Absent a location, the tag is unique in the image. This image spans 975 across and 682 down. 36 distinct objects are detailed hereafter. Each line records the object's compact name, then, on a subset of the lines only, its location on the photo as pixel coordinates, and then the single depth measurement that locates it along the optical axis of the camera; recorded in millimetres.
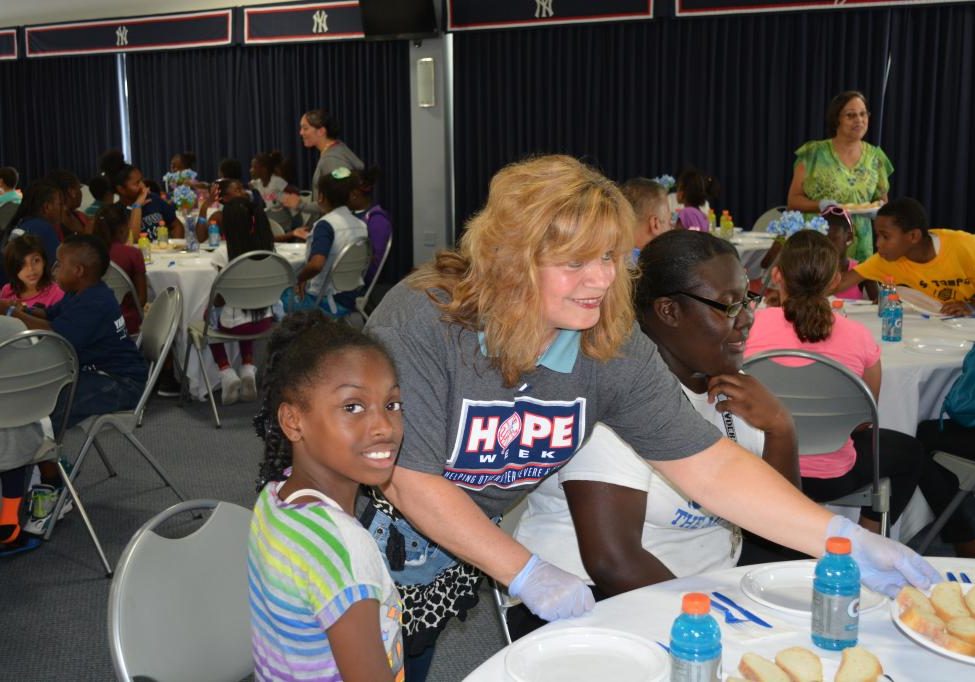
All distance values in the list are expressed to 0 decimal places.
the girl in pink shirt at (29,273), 4363
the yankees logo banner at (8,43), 12156
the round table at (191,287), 5613
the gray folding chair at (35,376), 3137
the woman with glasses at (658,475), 1774
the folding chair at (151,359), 3607
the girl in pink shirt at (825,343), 2967
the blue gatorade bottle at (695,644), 1215
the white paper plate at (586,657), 1315
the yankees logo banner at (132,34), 10844
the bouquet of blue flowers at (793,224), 4574
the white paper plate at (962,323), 3865
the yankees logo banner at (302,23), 10016
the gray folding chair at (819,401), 2826
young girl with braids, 1347
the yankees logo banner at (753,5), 8132
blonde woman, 1570
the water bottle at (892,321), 3613
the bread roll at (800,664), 1274
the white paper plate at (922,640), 1308
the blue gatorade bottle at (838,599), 1385
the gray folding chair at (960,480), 3035
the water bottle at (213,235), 6676
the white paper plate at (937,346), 3486
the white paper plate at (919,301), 4190
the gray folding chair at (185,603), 1465
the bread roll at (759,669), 1273
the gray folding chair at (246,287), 5117
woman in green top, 5914
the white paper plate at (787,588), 1528
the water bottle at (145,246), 6176
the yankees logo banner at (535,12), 8891
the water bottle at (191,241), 6535
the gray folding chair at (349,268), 5816
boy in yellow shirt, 4215
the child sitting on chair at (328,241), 5812
